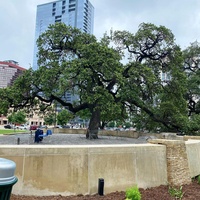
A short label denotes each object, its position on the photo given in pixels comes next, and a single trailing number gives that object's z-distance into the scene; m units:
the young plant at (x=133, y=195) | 4.03
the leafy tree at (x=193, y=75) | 24.53
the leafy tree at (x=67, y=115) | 25.60
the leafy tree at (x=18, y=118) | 47.66
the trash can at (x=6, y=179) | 2.01
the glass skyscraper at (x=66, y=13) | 87.62
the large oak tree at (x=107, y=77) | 14.71
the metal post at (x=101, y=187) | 4.48
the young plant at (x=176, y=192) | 4.83
